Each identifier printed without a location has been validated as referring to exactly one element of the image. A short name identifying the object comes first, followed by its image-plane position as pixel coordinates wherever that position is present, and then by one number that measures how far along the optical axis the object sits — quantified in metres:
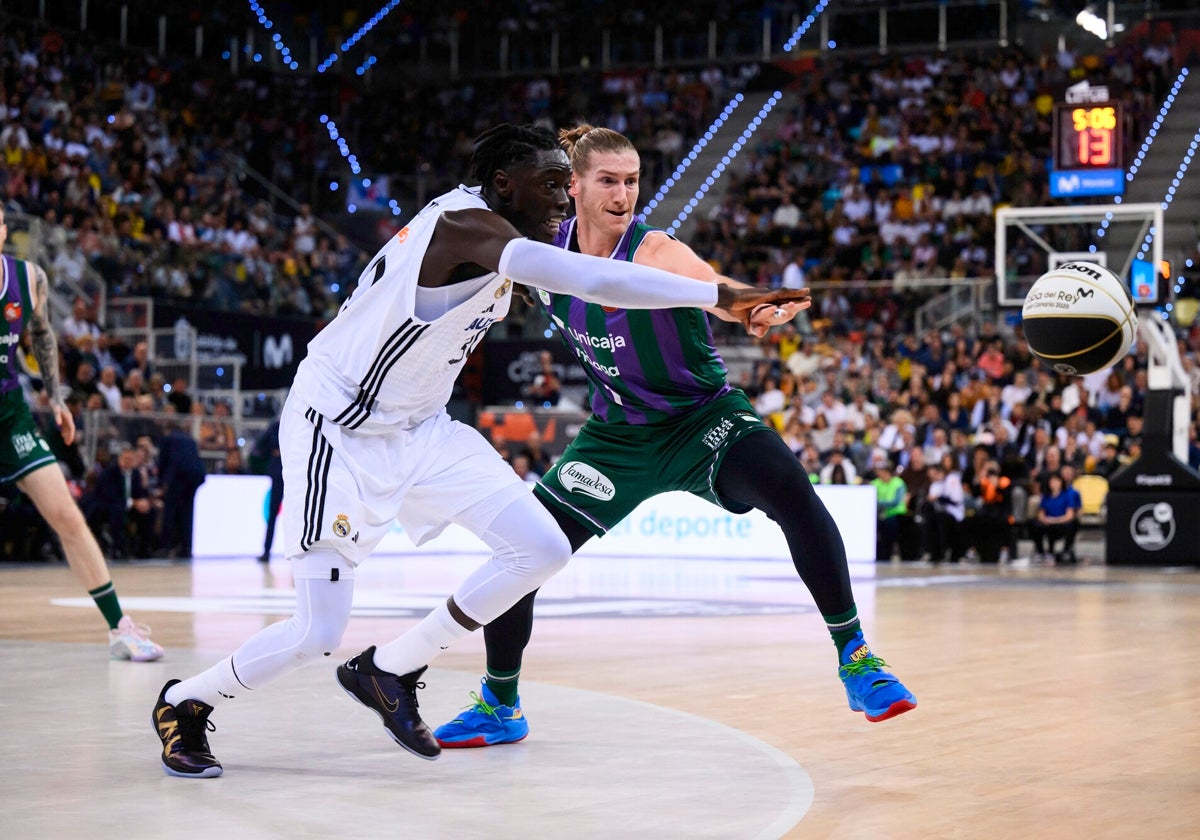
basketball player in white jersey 4.55
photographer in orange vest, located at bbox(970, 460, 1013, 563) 19.47
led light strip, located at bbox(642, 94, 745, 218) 29.31
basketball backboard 19.72
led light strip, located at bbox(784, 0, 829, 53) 30.48
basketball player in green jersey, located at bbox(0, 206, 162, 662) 7.39
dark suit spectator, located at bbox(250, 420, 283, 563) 17.47
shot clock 20.05
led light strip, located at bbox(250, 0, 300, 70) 31.86
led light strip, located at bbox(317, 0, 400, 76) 32.38
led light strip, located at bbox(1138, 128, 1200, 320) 26.19
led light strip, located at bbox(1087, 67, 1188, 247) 26.50
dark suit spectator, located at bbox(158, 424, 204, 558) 17.94
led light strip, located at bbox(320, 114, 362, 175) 31.95
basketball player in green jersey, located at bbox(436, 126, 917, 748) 5.16
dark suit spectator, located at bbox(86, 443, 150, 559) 17.61
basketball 6.86
